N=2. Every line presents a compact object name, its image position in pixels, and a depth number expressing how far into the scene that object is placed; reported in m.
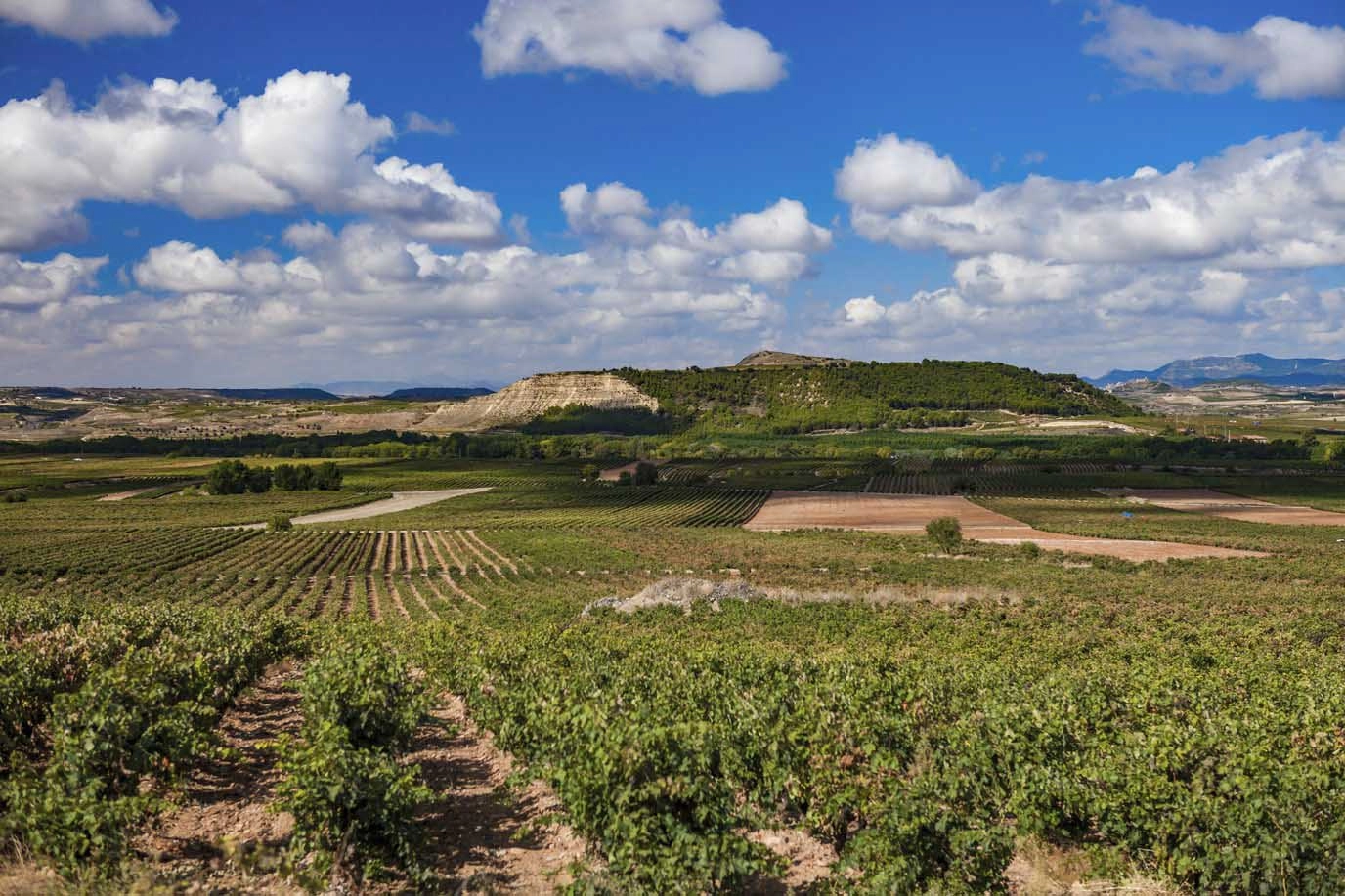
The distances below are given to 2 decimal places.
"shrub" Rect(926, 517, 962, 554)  72.38
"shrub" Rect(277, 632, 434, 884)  11.16
